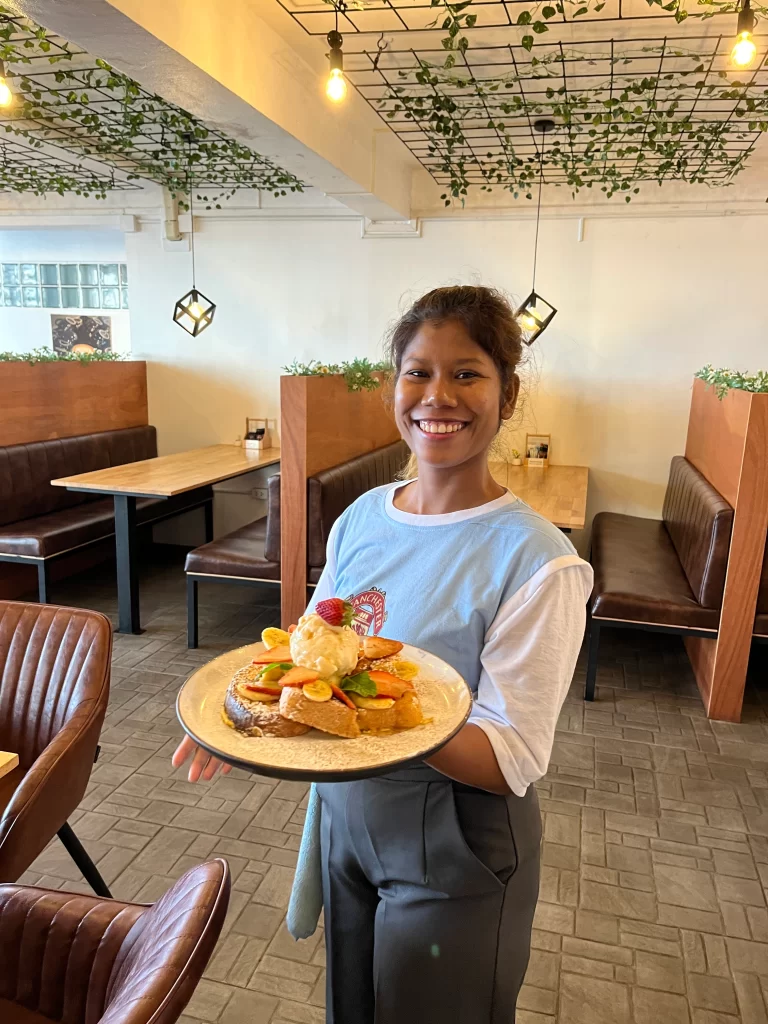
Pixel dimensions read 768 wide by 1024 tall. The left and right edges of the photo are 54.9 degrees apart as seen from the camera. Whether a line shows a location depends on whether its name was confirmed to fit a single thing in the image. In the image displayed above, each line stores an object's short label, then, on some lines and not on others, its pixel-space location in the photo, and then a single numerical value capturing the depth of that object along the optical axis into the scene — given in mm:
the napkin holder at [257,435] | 6139
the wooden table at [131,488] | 4379
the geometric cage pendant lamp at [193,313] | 5871
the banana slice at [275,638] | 1247
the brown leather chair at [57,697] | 1870
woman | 1076
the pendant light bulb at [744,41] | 2443
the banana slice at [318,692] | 1013
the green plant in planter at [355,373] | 4457
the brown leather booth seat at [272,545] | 4094
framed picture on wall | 8195
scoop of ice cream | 1076
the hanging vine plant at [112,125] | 3769
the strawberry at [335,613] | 1107
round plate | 895
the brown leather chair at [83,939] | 1051
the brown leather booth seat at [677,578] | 3658
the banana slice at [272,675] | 1094
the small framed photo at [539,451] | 5918
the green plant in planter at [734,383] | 3553
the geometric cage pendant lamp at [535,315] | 5211
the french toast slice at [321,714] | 1004
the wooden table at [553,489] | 4159
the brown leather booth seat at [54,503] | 4523
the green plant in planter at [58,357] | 5089
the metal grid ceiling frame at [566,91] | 3316
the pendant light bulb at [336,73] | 2768
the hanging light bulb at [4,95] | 2990
